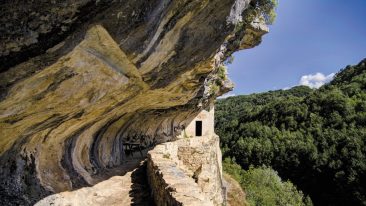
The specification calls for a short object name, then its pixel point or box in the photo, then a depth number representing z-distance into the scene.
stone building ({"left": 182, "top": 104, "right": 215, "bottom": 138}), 19.89
